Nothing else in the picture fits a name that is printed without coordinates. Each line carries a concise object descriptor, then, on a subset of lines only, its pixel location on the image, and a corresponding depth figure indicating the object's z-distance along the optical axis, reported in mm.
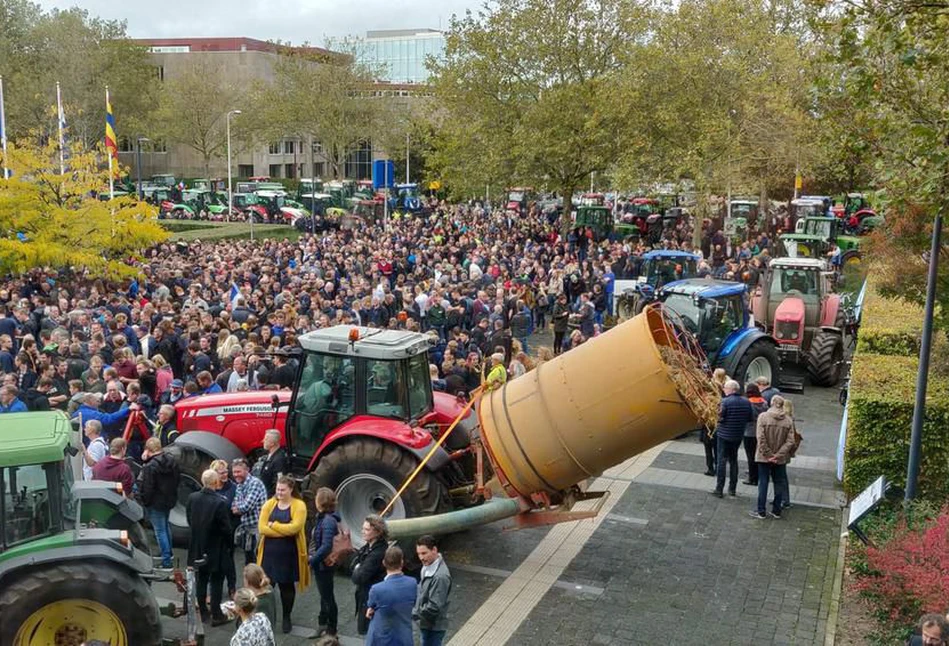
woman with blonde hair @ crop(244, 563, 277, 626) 6656
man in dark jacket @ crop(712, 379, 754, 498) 11336
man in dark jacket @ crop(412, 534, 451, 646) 6789
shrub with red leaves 7145
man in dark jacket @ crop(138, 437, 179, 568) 8922
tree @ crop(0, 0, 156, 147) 55375
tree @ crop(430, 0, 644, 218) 29188
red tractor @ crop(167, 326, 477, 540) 8852
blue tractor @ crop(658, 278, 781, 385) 14852
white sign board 8539
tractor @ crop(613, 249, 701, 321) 22750
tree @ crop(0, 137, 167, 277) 21750
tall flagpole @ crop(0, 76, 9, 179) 24119
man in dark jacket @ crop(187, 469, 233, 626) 7941
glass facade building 133750
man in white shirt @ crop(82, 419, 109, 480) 9625
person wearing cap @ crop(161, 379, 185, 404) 11703
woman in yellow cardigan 7770
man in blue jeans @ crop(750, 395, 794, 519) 10656
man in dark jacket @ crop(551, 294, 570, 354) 19438
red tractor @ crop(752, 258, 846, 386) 17141
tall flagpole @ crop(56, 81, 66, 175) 24255
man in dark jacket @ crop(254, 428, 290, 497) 9156
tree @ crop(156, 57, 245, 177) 58406
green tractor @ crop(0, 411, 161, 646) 6645
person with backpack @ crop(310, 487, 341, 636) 7637
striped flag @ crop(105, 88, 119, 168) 26938
